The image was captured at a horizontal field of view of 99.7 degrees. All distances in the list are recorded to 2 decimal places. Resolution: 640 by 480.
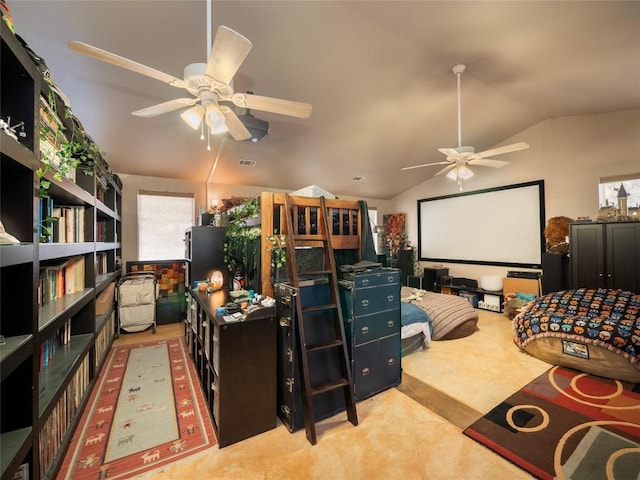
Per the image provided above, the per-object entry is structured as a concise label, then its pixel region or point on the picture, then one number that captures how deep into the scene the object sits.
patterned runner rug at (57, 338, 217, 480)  1.75
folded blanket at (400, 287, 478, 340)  3.71
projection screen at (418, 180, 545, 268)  5.10
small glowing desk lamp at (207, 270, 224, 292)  3.16
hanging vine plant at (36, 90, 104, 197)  1.56
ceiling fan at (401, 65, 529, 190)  3.23
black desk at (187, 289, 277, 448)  1.88
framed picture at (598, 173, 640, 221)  3.92
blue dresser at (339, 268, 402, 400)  2.35
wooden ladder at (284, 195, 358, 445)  1.97
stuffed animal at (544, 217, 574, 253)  4.52
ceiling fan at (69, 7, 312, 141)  1.44
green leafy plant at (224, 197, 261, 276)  2.57
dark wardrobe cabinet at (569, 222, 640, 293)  3.65
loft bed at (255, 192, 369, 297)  2.29
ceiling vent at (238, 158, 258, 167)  4.78
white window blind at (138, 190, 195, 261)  4.83
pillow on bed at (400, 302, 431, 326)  3.32
